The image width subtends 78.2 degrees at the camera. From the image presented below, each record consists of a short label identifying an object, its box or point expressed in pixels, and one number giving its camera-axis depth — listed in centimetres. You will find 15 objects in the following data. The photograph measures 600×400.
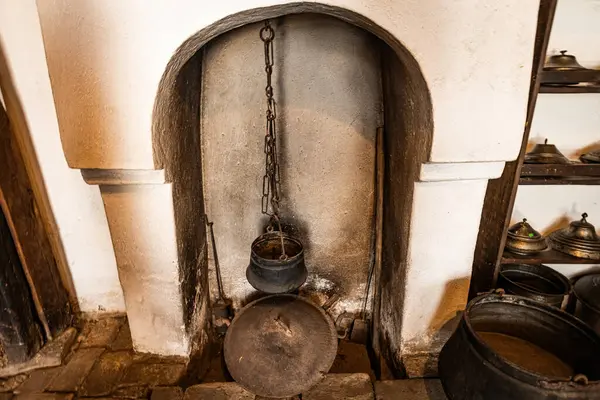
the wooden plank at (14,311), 187
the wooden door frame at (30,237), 183
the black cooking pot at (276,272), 187
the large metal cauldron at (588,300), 210
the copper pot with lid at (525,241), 201
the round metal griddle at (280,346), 184
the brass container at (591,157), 195
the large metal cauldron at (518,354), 128
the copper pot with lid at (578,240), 200
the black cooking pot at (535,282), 196
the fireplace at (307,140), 131
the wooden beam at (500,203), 152
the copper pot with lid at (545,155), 190
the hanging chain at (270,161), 175
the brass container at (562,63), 176
